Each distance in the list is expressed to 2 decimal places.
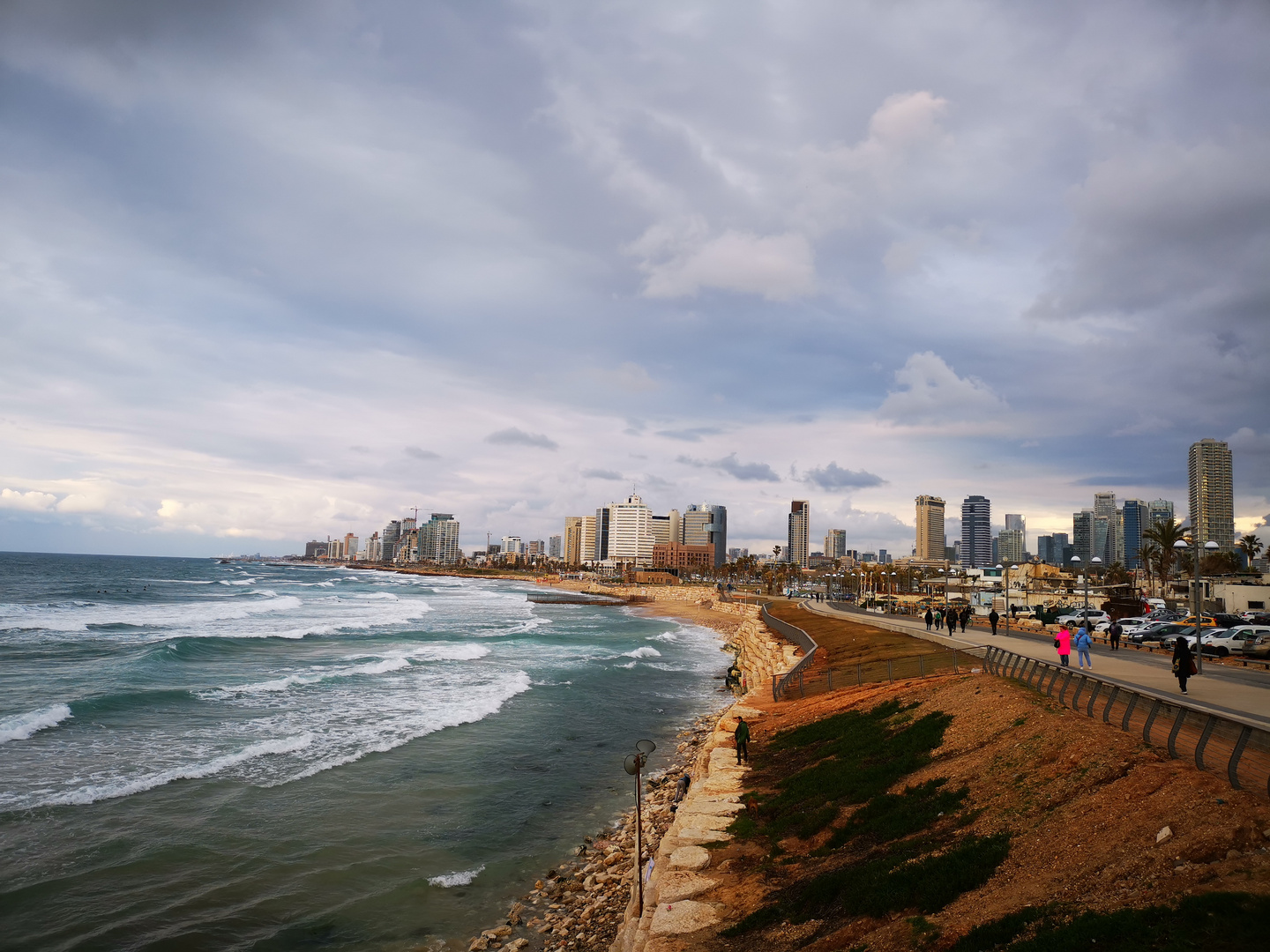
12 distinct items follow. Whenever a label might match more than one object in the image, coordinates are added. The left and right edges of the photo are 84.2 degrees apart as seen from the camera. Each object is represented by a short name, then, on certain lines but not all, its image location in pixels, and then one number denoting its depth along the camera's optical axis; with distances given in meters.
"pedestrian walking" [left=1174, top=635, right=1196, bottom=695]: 18.95
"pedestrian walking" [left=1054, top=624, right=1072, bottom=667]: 23.88
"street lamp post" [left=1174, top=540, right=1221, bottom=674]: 23.26
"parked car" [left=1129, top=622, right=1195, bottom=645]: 36.31
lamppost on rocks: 12.75
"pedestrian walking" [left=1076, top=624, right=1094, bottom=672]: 23.77
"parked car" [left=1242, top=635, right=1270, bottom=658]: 30.75
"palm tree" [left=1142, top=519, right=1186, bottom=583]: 76.63
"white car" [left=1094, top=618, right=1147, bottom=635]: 41.81
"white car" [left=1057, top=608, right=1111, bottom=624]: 44.89
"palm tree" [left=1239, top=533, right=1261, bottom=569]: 93.19
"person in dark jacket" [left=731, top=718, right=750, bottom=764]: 21.72
